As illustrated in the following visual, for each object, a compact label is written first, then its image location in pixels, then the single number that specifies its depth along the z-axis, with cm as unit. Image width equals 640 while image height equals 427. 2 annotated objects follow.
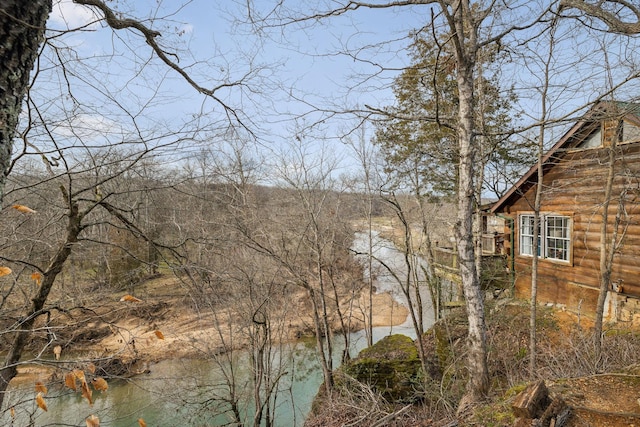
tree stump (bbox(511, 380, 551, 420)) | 245
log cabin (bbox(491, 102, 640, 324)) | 727
